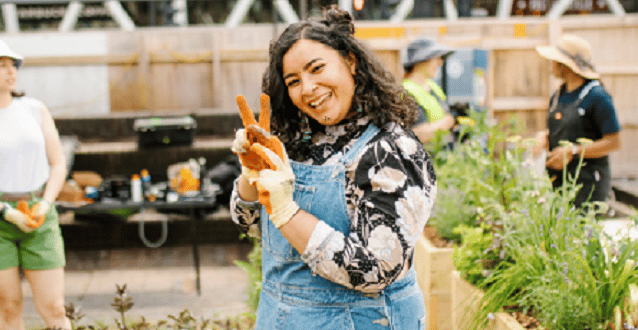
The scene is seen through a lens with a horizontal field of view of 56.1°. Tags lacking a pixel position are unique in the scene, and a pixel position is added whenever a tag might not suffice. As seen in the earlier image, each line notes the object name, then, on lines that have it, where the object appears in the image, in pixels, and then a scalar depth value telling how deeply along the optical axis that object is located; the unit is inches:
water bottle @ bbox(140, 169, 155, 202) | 189.0
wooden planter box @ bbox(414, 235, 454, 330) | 118.6
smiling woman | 51.4
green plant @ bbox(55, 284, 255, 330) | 77.0
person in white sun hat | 112.2
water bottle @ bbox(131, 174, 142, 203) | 186.5
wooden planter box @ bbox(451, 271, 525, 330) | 82.7
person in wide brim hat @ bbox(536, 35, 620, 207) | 132.9
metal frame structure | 387.5
